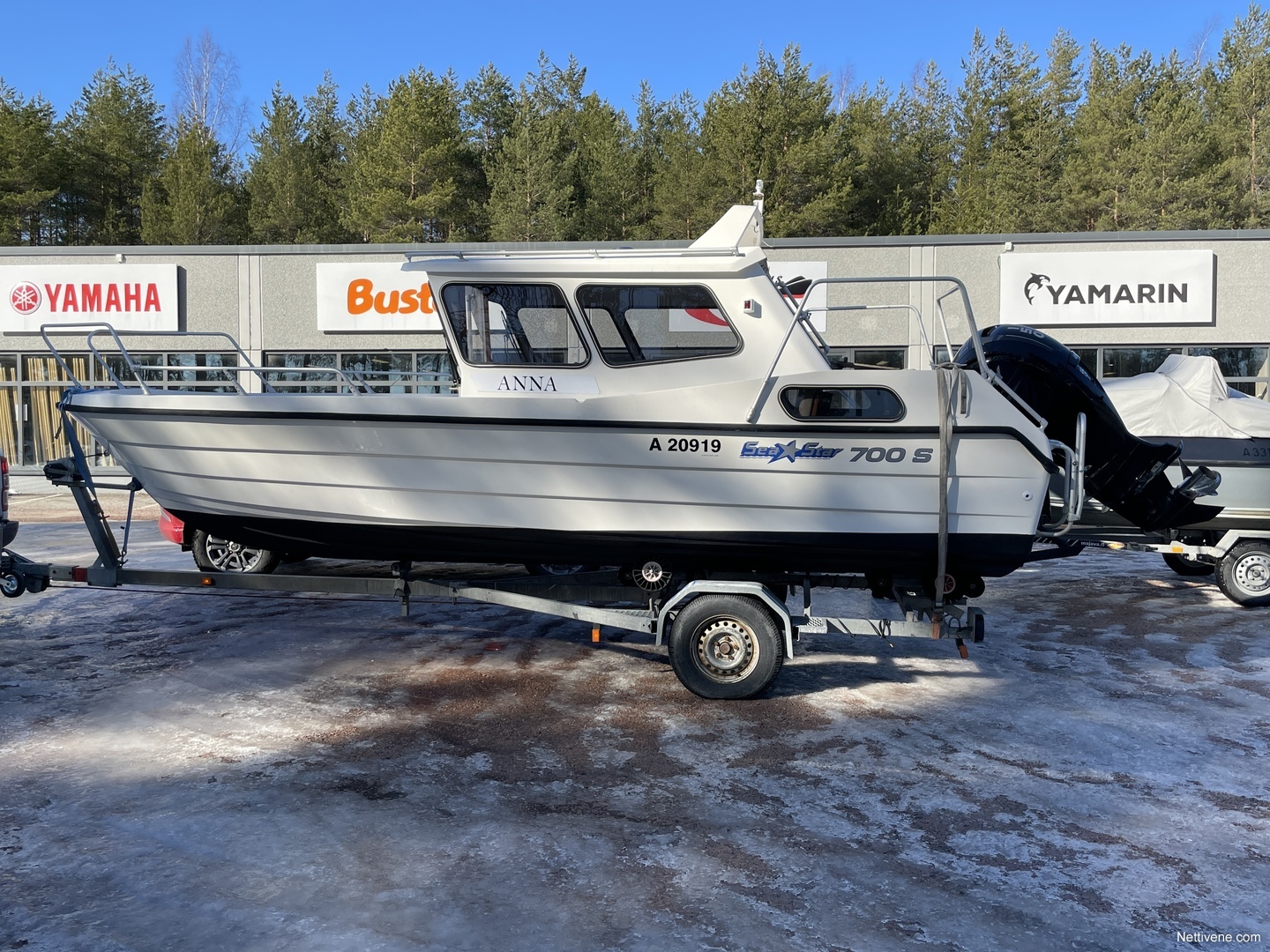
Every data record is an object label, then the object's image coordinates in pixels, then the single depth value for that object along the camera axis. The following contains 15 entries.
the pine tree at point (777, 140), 27.34
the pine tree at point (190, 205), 31.78
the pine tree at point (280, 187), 33.53
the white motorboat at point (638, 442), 5.25
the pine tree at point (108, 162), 34.69
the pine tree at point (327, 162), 34.19
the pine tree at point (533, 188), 29.50
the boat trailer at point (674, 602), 5.46
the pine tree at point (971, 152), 30.98
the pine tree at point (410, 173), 29.31
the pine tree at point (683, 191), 28.66
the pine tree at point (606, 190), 31.86
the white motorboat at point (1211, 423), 8.16
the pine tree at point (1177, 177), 26.89
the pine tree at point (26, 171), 31.27
